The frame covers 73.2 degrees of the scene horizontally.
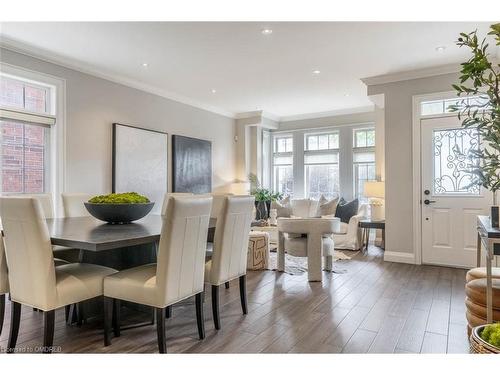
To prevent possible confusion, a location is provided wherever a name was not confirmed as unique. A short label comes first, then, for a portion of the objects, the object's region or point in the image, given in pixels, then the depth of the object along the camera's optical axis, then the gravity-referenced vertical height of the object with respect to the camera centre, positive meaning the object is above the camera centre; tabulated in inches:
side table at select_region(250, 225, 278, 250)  224.5 -27.7
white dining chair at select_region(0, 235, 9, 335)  90.0 -23.8
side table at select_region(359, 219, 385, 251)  205.9 -23.0
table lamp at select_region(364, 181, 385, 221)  206.2 -4.1
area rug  168.7 -40.1
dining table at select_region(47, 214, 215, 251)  76.5 -11.3
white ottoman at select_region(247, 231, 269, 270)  169.0 -31.2
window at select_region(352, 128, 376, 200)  274.7 +26.1
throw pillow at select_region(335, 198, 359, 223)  232.4 -14.5
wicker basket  62.3 -29.9
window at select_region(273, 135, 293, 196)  317.1 +24.5
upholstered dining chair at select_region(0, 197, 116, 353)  77.4 -19.5
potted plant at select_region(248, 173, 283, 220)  288.7 -6.3
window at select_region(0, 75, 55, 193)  149.3 +26.0
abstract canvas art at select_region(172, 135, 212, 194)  230.5 +18.6
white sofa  221.3 -29.9
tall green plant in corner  66.9 +15.2
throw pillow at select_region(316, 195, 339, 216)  248.7 -13.6
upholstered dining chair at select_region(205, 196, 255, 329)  100.2 -17.3
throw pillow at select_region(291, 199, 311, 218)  267.9 -14.6
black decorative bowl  106.5 -6.5
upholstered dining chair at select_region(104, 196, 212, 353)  79.8 -21.2
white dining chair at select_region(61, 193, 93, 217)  138.3 -5.5
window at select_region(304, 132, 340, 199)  294.0 +22.3
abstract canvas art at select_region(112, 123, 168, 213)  191.3 +17.5
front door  170.9 -4.8
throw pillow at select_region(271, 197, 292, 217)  274.2 -15.7
